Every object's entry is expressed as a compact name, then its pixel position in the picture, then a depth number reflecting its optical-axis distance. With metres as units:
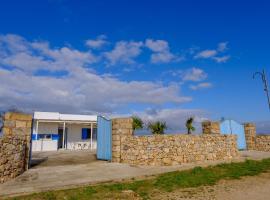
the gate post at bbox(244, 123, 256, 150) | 20.09
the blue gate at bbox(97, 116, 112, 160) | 12.91
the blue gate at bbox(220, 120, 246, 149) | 18.95
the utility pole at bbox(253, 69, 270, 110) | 18.63
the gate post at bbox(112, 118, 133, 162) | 12.23
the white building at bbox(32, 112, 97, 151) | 22.06
